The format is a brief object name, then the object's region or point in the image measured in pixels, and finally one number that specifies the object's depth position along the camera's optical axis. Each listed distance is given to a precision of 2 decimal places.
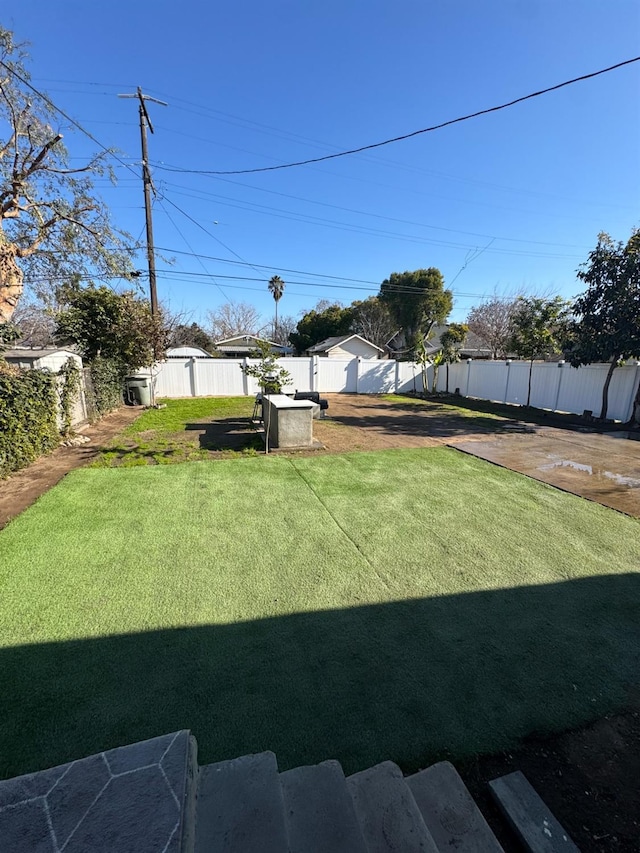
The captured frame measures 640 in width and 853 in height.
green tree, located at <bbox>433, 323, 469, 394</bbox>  18.30
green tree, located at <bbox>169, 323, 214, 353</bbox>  34.24
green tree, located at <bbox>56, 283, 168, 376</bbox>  11.64
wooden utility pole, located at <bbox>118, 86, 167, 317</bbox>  14.05
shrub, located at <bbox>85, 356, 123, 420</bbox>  9.95
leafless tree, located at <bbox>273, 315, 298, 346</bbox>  52.16
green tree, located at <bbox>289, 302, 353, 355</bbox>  37.62
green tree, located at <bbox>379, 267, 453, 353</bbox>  31.58
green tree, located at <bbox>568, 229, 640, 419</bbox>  9.79
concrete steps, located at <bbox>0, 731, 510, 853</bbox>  1.09
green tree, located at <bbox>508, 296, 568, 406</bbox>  12.28
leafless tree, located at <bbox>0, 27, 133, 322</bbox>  8.71
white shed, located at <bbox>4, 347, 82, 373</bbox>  7.47
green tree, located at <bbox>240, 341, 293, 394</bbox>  9.72
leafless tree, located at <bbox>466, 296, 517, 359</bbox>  27.27
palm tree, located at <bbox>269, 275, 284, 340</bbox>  44.36
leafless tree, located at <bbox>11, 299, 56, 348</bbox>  22.95
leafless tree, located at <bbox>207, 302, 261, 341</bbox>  47.12
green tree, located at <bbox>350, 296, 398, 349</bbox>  36.28
